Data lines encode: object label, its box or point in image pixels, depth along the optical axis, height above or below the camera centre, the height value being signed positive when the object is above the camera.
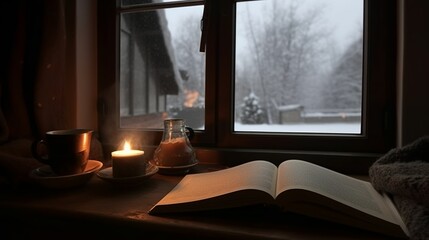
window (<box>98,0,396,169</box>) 0.95 +0.13
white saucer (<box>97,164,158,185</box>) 0.70 -0.16
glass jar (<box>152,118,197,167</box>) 0.86 -0.11
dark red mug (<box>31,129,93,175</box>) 0.69 -0.10
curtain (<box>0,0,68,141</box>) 0.91 +0.15
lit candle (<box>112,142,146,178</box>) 0.72 -0.13
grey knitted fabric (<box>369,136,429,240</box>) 0.50 -0.14
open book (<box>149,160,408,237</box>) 0.52 -0.17
